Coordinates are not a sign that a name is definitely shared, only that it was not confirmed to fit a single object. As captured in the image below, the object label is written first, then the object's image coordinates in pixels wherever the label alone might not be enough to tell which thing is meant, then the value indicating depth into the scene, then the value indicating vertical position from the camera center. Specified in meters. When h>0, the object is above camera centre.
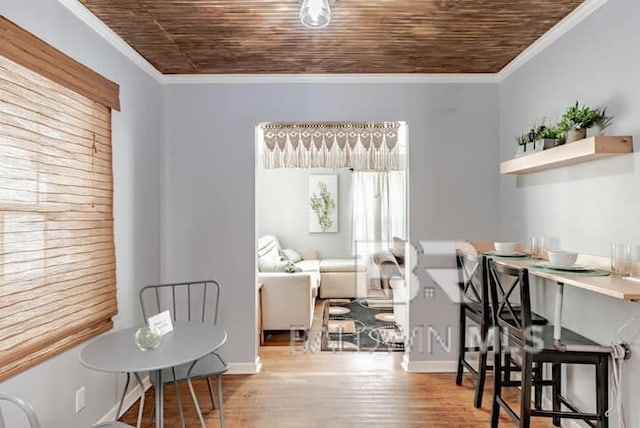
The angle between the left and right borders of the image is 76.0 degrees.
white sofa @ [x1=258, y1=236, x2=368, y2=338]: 4.29 -0.93
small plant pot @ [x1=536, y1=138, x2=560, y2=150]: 2.36 +0.39
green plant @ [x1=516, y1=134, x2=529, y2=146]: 2.68 +0.46
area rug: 3.99 -1.30
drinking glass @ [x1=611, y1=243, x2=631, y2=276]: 1.91 -0.24
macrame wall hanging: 4.38 +0.73
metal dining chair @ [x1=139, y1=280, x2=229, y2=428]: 3.14 -0.72
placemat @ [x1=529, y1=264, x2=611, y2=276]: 1.99 -0.31
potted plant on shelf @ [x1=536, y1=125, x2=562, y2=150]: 2.35 +0.42
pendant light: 1.98 +0.97
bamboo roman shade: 1.72 +0.02
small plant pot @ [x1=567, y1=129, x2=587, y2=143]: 2.15 +0.40
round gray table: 1.72 -0.64
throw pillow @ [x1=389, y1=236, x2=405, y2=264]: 6.31 -0.61
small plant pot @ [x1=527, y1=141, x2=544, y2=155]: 2.45 +0.38
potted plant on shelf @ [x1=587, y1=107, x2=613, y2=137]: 2.11 +0.44
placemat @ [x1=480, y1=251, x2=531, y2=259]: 2.76 -0.31
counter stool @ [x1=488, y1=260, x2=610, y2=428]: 1.98 -0.72
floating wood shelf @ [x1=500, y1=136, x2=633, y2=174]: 1.92 +0.29
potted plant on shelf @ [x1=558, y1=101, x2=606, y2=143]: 2.12 +0.47
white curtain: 7.15 +0.10
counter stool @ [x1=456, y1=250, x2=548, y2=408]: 2.63 -0.73
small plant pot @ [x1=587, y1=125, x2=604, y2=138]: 2.12 +0.41
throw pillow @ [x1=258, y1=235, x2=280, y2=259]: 5.71 -0.51
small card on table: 2.06 -0.58
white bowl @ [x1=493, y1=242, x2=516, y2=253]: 2.89 -0.27
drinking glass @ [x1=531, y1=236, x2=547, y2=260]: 2.71 -0.25
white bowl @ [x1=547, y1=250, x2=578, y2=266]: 2.13 -0.25
